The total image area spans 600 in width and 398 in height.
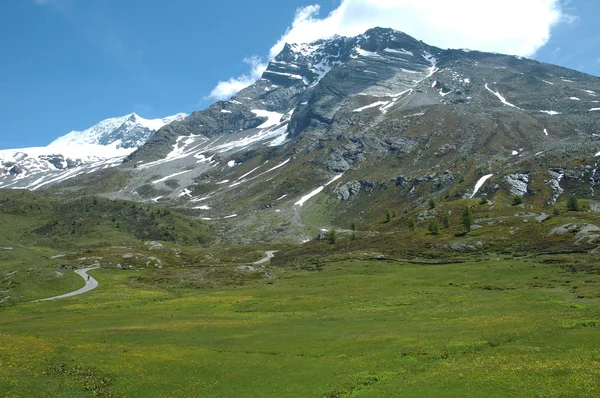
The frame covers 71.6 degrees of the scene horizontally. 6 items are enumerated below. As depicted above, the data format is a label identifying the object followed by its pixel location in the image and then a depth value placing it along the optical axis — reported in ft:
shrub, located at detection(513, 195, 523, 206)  618.03
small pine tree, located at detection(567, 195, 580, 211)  512.22
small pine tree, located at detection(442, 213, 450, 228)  514.60
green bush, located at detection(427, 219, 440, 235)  480.23
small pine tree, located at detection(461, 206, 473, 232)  461.78
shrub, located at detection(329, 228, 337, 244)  582.84
